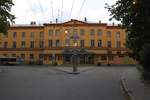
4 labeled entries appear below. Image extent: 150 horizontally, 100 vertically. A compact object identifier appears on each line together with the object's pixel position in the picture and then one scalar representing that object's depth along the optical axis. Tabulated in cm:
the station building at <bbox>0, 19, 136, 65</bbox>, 3385
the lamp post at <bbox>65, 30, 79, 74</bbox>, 1503
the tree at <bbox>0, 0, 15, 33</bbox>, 1420
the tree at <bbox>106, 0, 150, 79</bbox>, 696
